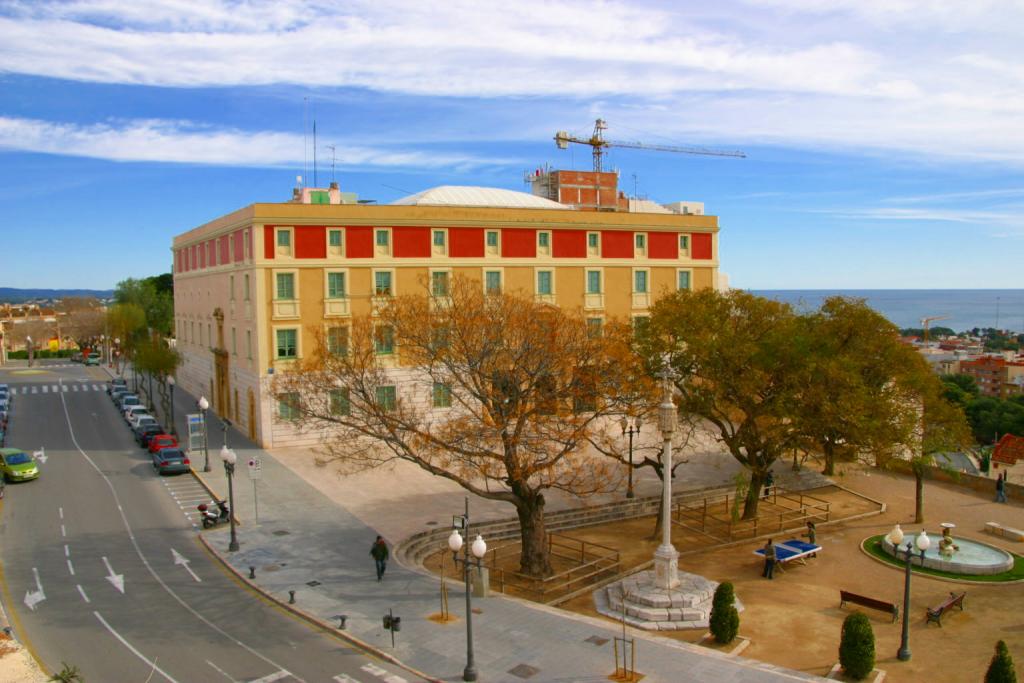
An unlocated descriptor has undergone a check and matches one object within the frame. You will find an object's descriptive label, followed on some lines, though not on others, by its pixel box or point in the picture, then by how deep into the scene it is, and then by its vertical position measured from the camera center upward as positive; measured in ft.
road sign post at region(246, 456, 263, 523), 91.25 -16.71
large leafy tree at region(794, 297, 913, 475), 89.04 -8.06
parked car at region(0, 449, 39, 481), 111.14 -19.71
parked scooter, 91.50 -22.39
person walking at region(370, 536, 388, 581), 74.59 -21.87
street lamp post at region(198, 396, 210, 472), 119.96 -20.40
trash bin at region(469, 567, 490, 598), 71.10 -23.78
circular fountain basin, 81.46 -26.22
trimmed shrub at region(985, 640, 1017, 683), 50.31 -22.75
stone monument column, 70.13 -18.00
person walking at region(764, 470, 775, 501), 104.83 -22.76
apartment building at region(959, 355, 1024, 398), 388.57 -32.05
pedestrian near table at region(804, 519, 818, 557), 88.65 -24.74
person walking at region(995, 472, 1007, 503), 109.60 -24.71
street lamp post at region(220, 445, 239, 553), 82.48 -15.63
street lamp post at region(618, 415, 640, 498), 101.99 -22.30
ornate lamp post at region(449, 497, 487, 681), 54.75 -19.89
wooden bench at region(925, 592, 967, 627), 68.54 -26.07
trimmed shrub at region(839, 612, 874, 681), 56.59 -23.89
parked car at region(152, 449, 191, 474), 117.91 -20.61
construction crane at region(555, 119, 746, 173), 316.19 +70.83
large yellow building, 140.87 +11.39
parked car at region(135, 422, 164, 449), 137.59 -19.00
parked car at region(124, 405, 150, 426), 161.99 -17.81
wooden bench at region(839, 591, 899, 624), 68.57 -25.49
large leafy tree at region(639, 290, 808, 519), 95.14 -5.76
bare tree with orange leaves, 73.82 -6.85
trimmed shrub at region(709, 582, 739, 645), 62.49 -23.70
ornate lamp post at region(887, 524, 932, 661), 60.95 -20.46
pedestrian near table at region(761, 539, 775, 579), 80.38 -25.25
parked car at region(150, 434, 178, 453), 128.06 -19.12
